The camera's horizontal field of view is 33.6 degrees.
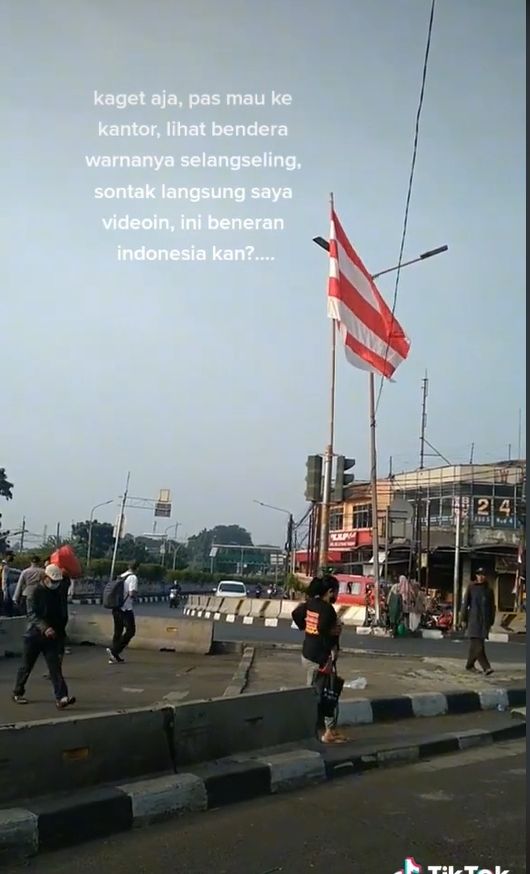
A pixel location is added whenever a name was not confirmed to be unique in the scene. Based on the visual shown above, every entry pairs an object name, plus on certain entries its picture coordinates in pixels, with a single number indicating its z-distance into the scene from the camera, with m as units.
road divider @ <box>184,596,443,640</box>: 25.84
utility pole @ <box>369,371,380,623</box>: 23.19
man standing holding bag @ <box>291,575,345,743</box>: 8.25
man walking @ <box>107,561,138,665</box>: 13.66
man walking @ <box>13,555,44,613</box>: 12.70
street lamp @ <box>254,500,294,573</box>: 58.58
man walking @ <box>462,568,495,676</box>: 13.11
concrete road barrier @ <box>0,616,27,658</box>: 14.59
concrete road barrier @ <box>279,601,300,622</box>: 29.40
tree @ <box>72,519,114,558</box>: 101.06
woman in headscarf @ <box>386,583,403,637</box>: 22.97
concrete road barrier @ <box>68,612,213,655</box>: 16.27
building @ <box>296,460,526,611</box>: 34.00
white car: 41.77
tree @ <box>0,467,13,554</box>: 69.44
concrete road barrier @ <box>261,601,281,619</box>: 29.61
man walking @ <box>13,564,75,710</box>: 9.09
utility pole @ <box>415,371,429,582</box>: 31.66
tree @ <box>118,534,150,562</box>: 94.94
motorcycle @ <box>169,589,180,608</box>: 45.30
